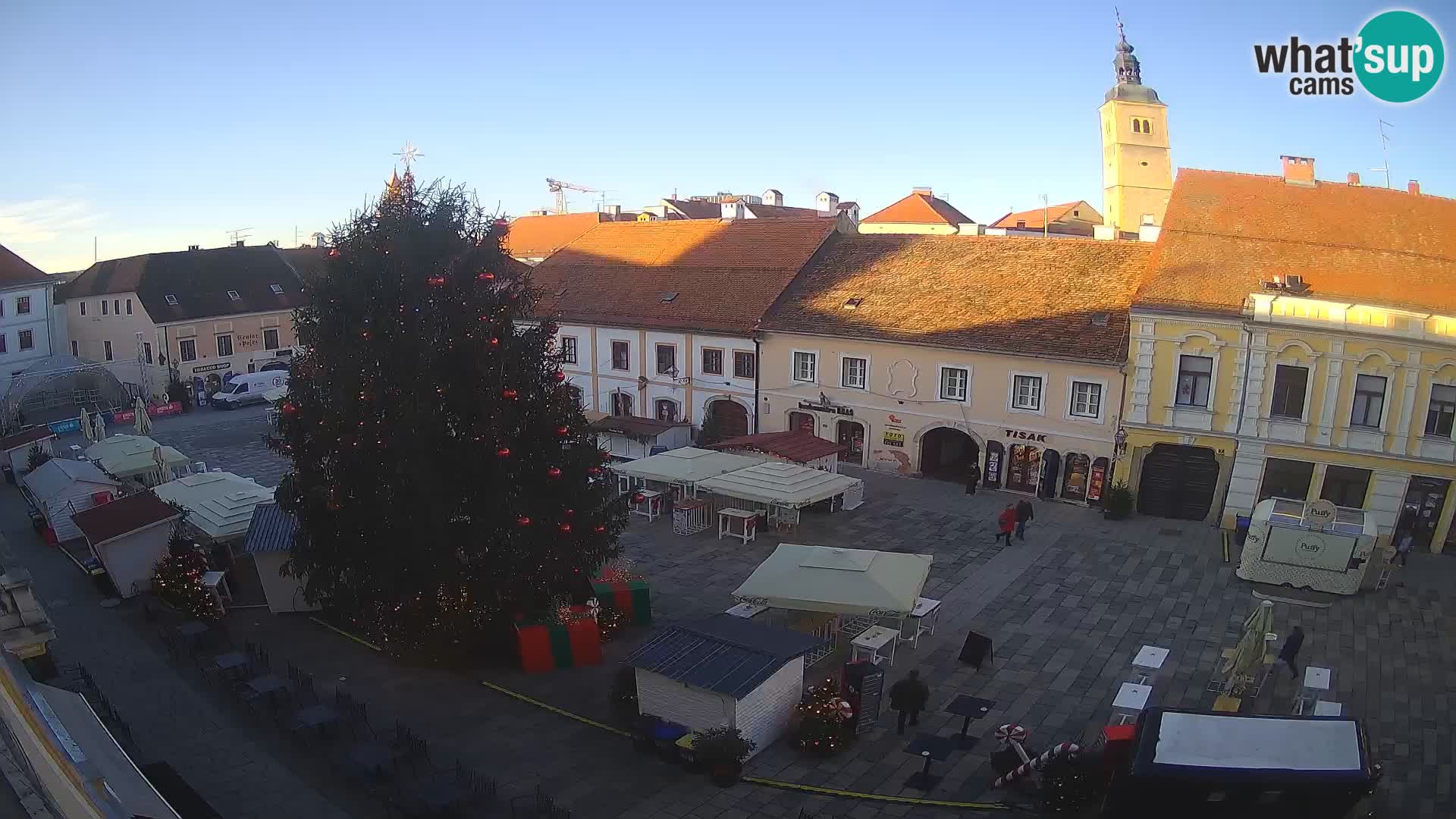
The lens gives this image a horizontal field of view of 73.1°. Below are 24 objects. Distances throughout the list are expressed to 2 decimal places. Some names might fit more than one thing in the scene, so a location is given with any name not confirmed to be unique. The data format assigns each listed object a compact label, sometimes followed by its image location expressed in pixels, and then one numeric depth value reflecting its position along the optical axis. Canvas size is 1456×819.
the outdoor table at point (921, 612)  18.08
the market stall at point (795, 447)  27.39
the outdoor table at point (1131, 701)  13.97
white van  45.69
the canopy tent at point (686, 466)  25.68
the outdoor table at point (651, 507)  26.84
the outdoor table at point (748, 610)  17.72
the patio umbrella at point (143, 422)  32.16
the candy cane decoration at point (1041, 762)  12.91
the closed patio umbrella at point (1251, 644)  15.67
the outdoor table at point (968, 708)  14.30
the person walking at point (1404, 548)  23.33
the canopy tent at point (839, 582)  16.58
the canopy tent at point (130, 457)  26.61
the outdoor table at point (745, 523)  24.62
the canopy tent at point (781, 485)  23.81
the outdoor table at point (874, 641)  16.63
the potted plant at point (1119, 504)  26.66
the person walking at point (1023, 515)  24.88
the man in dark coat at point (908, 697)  14.87
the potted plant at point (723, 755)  13.42
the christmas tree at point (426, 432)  15.87
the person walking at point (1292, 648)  16.73
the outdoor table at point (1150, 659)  15.32
